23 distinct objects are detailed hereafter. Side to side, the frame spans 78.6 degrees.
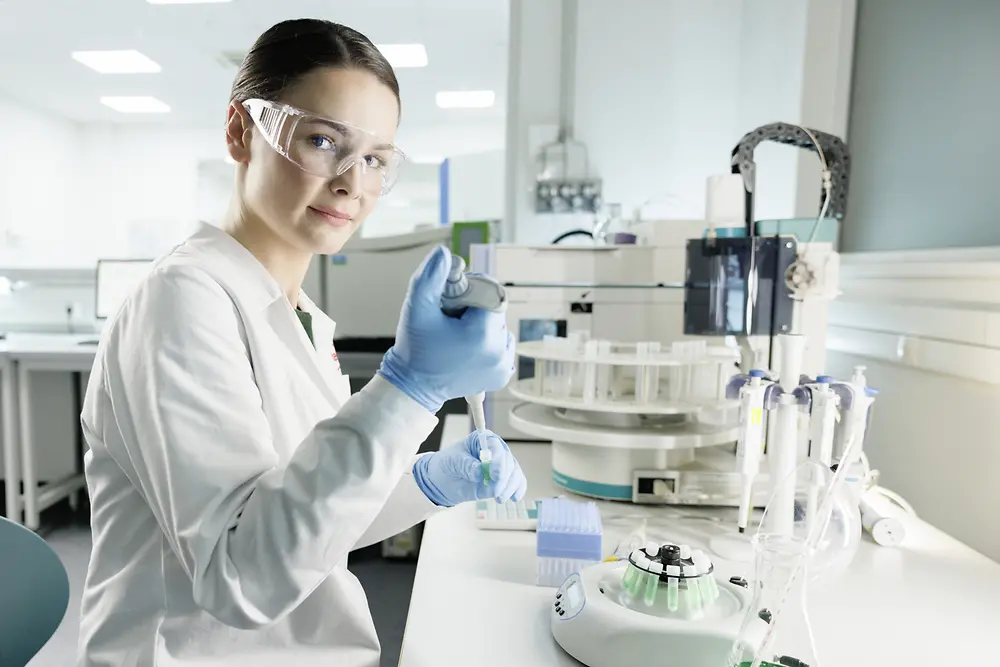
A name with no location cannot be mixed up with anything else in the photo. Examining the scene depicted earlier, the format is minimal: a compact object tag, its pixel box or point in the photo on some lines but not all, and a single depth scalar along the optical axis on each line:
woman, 0.53
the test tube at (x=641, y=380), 1.21
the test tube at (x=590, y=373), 1.22
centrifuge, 0.67
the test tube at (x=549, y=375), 1.32
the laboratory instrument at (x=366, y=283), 2.77
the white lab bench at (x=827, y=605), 0.73
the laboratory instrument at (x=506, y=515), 1.07
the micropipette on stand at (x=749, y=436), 1.02
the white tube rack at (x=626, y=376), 1.19
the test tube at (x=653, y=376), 1.25
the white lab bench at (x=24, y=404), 2.68
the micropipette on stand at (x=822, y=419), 0.97
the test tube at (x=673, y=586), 0.72
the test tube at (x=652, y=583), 0.73
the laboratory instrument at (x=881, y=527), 1.06
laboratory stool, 0.79
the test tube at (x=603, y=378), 1.24
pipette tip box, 0.88
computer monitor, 3.11
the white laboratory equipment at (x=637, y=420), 1.18
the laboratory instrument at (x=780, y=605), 0.63
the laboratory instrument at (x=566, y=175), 2.64
